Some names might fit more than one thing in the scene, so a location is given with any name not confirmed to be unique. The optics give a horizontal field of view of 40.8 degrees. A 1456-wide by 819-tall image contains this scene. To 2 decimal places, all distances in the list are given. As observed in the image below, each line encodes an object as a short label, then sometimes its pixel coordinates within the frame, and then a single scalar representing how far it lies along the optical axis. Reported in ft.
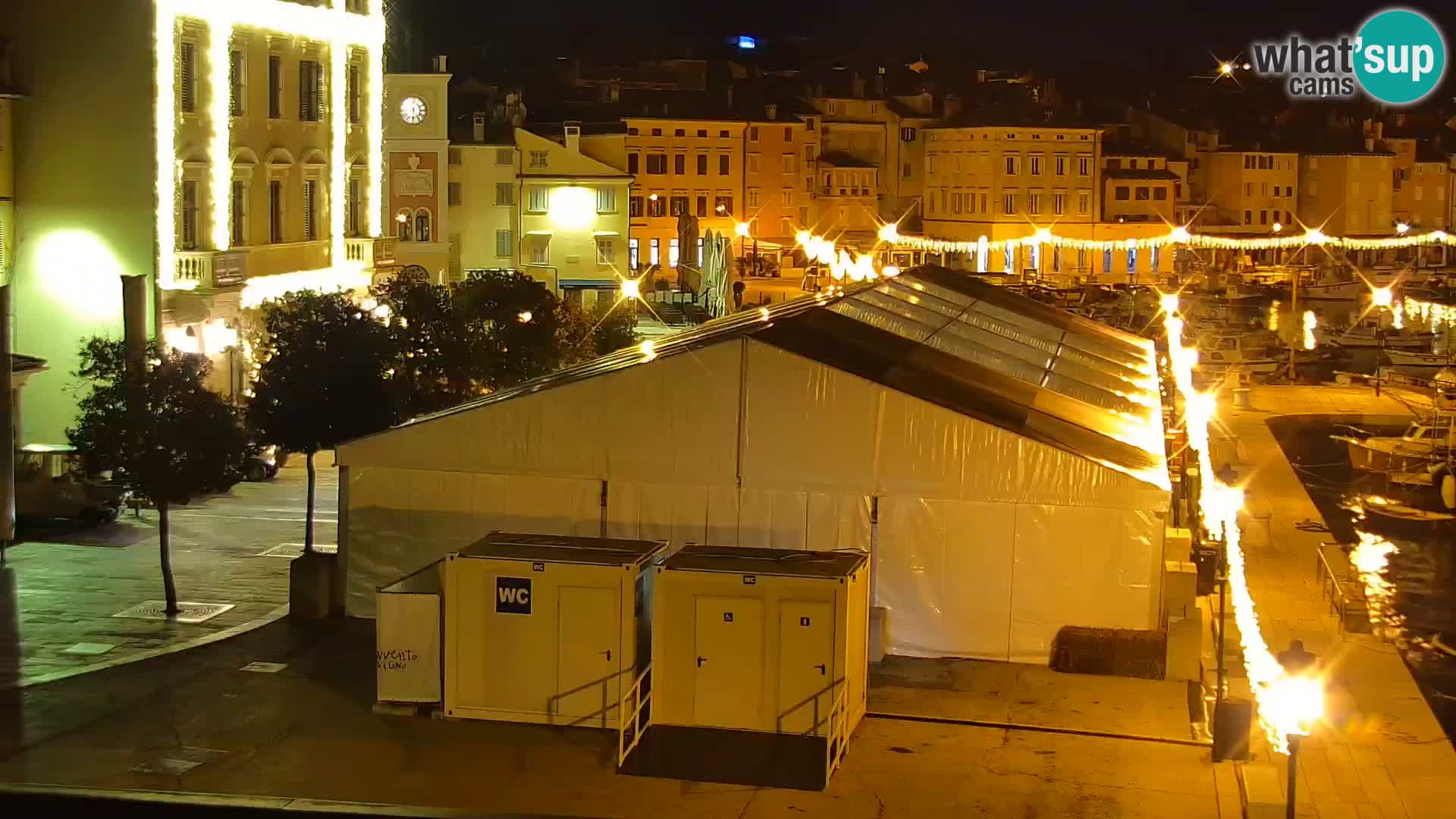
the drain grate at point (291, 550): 84.53
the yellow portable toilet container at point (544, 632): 52.31
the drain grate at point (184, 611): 71.10
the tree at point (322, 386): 80.02
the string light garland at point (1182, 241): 326.03
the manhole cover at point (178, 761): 49.37
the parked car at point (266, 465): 104.83
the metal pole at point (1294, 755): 42.96
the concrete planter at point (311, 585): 65.82
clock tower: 214.69
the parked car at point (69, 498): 90.33
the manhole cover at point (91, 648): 65.05
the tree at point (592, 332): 119.34
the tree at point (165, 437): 71.56
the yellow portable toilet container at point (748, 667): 50.57
